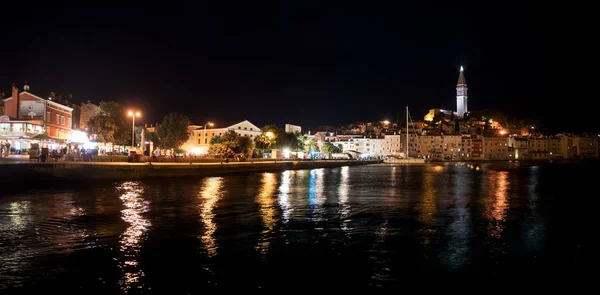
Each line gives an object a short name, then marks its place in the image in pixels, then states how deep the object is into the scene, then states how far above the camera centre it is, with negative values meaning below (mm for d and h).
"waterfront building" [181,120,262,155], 102838 +5619
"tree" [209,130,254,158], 63906 +1360
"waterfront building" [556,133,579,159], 198875 +2336
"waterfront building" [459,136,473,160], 176000 +2616
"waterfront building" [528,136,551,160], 193438 +2791
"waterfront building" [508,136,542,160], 187750 +3589
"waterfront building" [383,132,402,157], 170875 +3855
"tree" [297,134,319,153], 107788 +3060
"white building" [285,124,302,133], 135375 +8638
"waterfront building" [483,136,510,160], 180625 +2663
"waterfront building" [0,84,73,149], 47219 +4354
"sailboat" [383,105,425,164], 118812 -1725
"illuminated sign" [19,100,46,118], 51375 +5569
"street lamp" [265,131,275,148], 84938 +4004
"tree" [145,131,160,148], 90375 +3868
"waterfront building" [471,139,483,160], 176875 +2201
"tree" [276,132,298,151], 100375 +3284
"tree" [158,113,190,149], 76312 +4348
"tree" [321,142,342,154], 139625 +1999
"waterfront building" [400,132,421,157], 171375 +4272
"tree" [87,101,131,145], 56812 +4143
